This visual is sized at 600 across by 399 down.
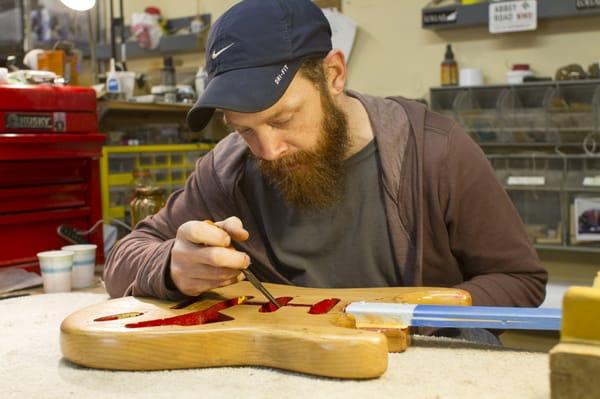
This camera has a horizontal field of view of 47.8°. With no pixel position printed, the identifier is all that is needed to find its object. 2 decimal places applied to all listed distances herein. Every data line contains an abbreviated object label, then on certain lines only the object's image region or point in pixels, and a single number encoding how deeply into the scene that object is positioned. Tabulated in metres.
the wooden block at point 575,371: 0.62
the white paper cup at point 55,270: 1.49
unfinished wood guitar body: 0.81
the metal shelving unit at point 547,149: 2.35
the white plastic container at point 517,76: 2.51
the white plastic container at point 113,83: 2.18
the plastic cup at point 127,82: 2.28
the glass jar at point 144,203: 1.79
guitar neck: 0.80
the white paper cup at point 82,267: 1.57
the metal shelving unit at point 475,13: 2.43
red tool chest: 1.57
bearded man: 1.11
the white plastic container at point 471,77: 2.61
